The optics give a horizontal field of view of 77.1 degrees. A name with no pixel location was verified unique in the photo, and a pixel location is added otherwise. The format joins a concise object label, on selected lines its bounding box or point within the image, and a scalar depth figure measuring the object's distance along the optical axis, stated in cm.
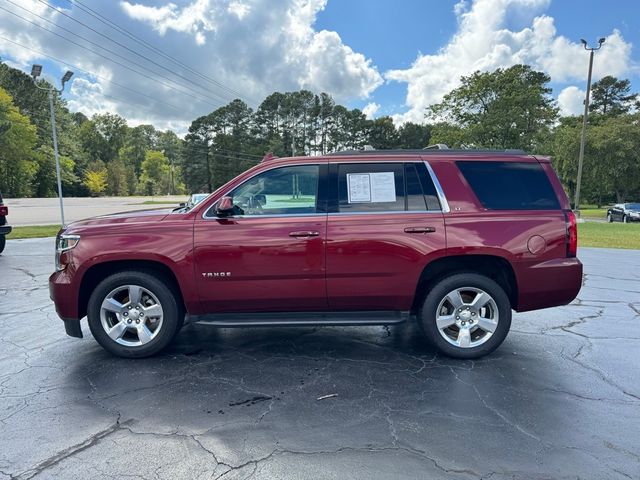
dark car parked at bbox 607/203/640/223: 2664
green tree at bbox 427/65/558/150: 2856
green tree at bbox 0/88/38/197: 4450
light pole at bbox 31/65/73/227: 1518
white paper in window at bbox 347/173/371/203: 378
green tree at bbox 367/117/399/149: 7491
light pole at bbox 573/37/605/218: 2317
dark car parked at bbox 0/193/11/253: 962
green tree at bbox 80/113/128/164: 8538
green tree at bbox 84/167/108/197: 6581
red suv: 369
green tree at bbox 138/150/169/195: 8669
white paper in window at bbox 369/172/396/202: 378
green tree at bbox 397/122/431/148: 7506
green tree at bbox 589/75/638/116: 5959
